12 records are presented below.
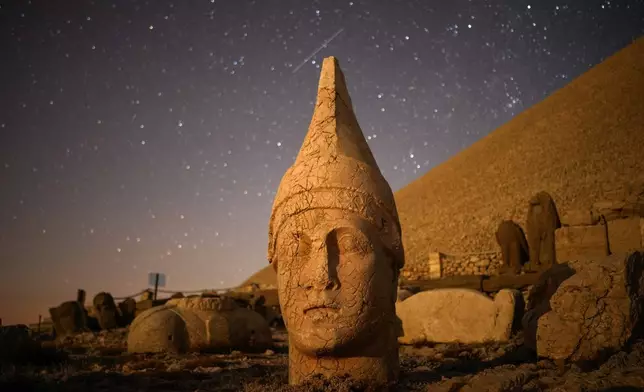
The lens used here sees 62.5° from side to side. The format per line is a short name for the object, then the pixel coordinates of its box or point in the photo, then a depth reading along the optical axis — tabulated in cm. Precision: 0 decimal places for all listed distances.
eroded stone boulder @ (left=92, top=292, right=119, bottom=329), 1470
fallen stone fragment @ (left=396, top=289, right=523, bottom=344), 865
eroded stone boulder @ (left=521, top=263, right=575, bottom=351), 700
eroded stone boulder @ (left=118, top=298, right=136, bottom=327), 1573
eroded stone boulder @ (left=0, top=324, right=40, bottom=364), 662
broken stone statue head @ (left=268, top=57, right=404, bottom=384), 469
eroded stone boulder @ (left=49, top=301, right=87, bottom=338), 1408
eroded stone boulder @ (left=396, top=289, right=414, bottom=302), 1150
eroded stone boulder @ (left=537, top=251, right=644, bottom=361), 543
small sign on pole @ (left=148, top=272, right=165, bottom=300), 1934
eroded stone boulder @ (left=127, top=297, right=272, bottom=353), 851
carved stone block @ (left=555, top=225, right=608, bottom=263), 1114
